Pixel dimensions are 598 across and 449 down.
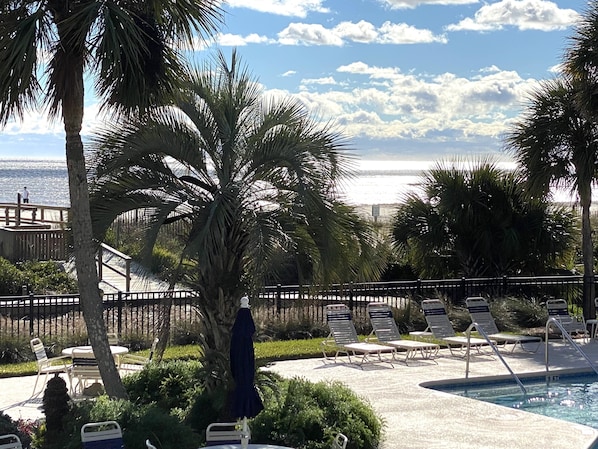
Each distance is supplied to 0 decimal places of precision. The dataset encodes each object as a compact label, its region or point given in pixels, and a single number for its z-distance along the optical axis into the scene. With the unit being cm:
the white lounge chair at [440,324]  1638
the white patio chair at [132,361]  1279
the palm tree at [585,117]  1825
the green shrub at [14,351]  1529
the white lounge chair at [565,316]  1773
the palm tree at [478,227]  2228
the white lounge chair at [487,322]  1694
